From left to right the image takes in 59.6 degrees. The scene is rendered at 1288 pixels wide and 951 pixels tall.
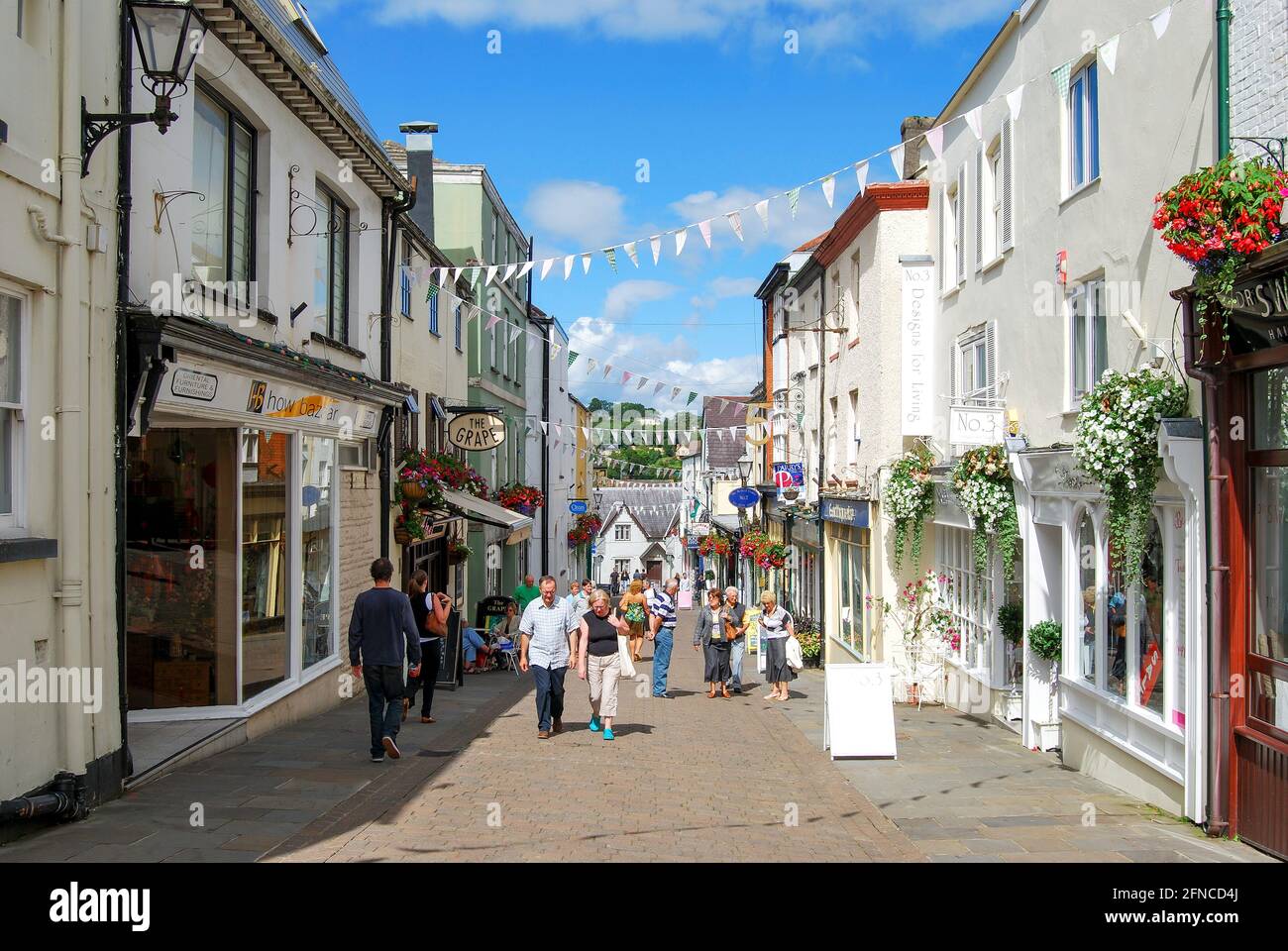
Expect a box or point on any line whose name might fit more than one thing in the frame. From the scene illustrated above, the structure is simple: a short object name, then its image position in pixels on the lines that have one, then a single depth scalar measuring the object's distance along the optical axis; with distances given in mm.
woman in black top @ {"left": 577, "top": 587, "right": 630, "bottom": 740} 12047
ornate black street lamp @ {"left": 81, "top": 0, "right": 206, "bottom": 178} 7309
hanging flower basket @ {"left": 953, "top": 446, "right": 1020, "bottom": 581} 12734
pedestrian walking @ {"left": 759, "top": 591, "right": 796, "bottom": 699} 16875
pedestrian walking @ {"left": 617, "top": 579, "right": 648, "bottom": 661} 22516
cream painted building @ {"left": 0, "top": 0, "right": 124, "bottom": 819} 6645
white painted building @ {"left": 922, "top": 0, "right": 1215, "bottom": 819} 8734
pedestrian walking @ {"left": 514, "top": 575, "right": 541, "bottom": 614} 21406
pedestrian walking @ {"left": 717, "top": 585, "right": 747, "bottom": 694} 17141
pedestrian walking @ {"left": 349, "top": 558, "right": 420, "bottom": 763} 9781
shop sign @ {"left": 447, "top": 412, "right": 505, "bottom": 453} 19953
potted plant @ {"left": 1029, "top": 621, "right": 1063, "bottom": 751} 12031
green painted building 25859
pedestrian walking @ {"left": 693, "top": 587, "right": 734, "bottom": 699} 17094
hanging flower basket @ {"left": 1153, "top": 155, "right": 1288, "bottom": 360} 6855
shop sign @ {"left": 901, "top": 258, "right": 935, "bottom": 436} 16984
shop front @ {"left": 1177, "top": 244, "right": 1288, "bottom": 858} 7281
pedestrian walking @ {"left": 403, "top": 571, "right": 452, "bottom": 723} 12531
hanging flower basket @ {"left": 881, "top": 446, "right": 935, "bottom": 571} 16234
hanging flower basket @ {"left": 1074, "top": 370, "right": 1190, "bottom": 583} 8562
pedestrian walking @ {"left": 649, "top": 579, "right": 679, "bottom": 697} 17297
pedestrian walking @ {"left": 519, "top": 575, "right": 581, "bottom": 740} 11492
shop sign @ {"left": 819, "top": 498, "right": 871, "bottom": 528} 19547
